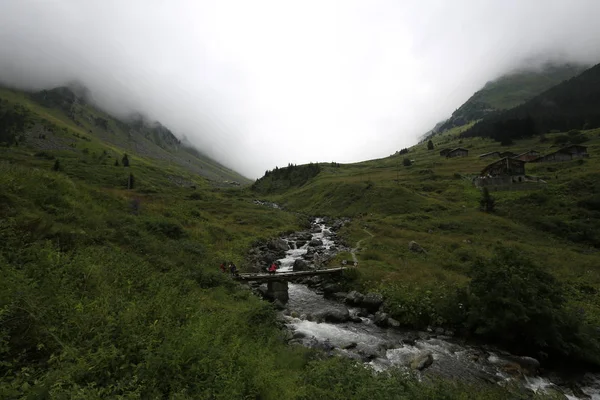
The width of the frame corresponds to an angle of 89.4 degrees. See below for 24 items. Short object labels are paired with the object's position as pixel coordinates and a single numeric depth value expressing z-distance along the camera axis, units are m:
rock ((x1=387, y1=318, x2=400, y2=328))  21.88
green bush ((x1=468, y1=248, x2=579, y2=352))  18.41
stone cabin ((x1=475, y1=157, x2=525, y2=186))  77.88
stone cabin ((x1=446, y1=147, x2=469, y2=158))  147.25
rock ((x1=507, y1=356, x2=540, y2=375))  16.46
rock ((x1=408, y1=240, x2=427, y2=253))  39.36
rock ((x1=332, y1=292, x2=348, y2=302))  27.16
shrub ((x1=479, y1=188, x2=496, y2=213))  61.12
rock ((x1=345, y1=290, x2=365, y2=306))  25.79
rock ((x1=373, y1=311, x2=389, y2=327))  22.09
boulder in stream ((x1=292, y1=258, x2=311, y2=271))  33.47
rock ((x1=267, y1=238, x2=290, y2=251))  44.84
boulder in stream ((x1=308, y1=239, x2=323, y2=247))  48.42
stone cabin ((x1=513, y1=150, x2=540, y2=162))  111.00
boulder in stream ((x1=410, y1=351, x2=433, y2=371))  16.08
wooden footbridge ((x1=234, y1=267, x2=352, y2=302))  26.30
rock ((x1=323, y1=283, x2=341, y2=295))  28.45
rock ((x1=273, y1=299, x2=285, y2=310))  24.55
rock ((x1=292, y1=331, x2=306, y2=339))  18.88
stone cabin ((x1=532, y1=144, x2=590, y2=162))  100.56
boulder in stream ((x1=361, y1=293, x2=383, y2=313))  24.68
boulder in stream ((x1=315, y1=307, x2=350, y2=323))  22.47
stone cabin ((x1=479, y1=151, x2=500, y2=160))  127.67
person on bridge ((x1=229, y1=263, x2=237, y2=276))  26.55
